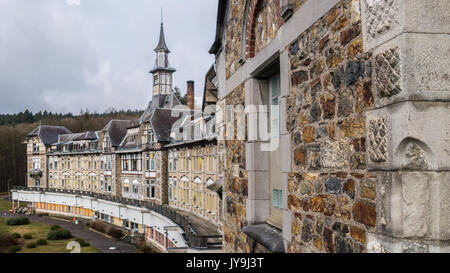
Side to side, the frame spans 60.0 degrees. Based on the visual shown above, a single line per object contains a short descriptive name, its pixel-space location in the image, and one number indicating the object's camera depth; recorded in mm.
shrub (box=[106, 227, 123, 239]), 35397
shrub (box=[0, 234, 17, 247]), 28997
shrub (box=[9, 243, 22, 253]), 27606
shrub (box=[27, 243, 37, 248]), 30141
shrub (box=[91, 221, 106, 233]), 38291
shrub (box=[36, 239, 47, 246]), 32222
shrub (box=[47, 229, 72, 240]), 34591
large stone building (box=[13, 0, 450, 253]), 2209
